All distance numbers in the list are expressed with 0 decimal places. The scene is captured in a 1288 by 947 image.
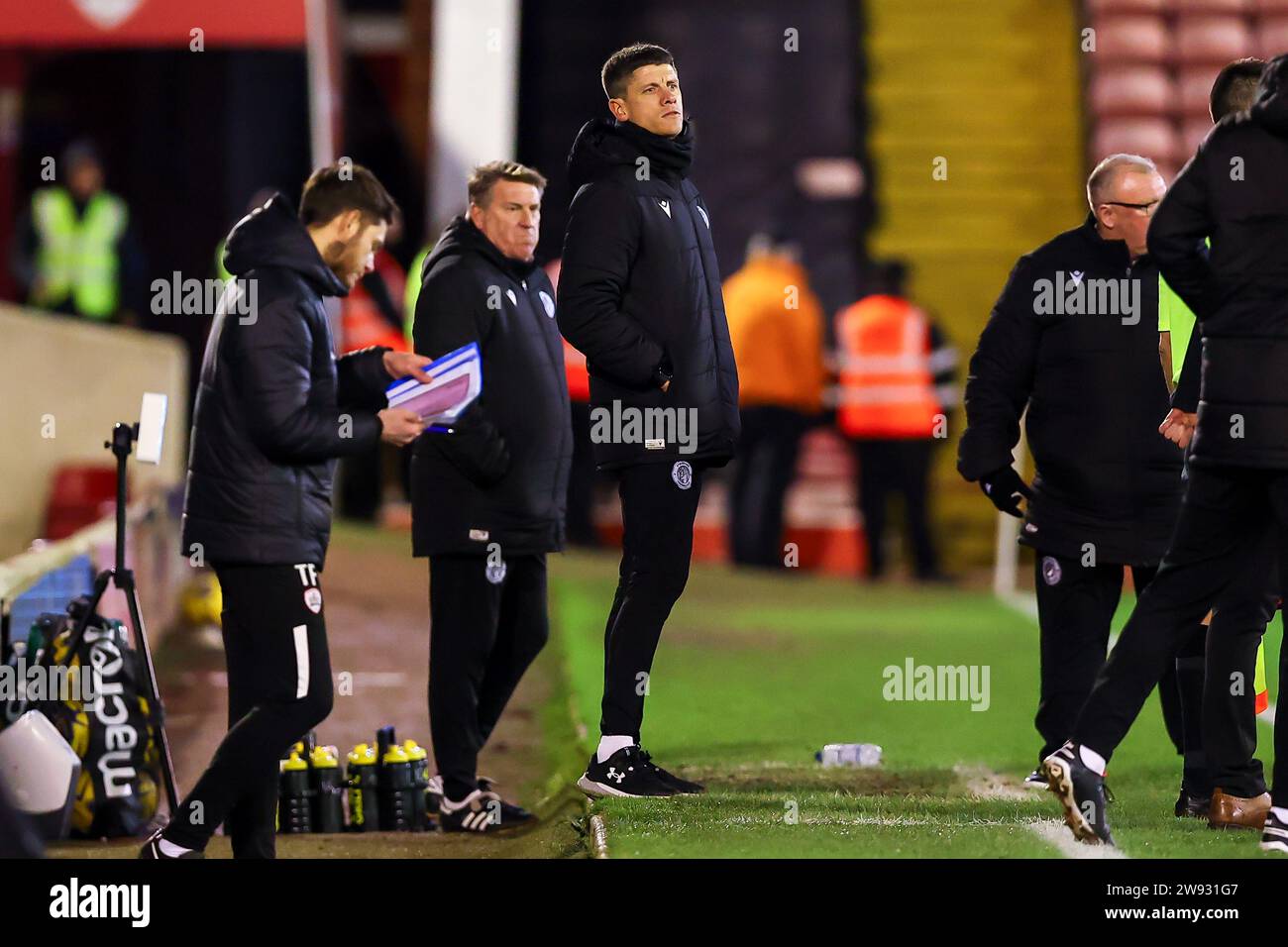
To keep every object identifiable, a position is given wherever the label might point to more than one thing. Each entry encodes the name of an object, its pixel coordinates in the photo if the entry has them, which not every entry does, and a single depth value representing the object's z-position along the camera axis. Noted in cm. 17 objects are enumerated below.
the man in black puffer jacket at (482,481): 673
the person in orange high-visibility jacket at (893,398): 1480
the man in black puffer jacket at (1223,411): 562
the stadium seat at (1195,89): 1655
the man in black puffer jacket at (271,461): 568
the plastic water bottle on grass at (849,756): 760
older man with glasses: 693
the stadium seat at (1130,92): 1644
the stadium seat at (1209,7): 1677
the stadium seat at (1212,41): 1662
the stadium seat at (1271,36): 1647
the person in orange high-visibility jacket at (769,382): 1485
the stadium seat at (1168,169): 1639
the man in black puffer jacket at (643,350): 650
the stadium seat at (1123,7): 1666
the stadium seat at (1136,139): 1633
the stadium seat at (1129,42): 1655
